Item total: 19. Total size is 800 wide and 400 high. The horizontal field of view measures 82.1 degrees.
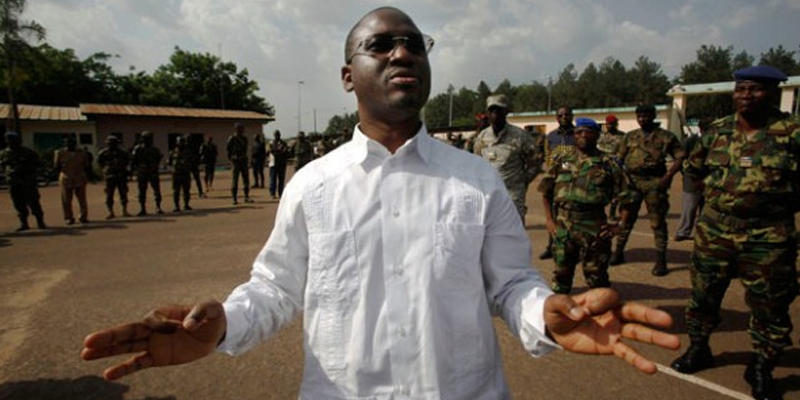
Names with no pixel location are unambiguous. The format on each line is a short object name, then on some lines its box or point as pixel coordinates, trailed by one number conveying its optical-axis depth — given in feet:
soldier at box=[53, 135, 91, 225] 32.24
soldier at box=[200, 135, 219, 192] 52.08
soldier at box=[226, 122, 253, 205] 41.78
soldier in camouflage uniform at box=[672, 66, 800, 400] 10.46
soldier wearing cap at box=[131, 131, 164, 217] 36.19
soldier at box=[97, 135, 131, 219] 34.47
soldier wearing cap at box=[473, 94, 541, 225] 19.36
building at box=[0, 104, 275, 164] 82.94
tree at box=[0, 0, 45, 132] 80.79
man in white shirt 4.91
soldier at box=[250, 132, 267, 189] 51.72
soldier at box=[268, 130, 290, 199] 44.29
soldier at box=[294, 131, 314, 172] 49.85
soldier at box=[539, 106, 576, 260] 22.75
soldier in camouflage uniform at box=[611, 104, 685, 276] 19.81
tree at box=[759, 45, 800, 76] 222.28
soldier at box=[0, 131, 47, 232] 29.73
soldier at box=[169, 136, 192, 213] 37.81
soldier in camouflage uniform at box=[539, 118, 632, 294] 14.67
